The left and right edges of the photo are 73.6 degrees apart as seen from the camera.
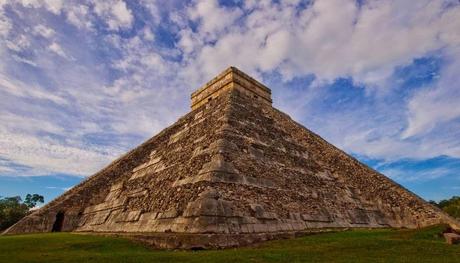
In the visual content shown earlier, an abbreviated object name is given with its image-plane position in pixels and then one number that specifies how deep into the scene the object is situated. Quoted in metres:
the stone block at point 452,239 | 8.50
